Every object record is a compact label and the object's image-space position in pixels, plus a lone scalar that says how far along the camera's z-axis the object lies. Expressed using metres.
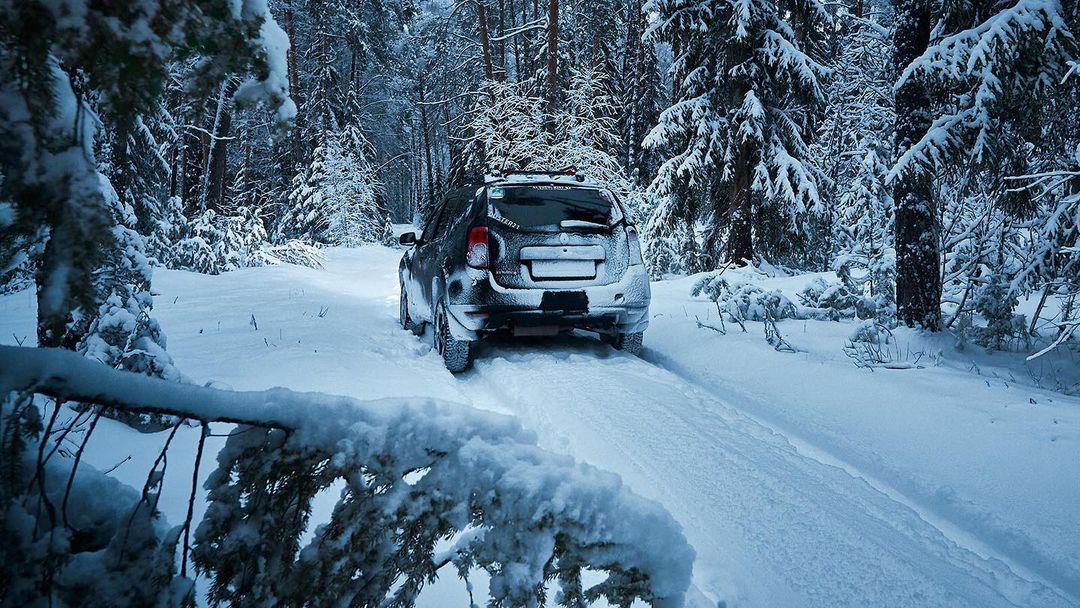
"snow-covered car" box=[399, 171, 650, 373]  5.98
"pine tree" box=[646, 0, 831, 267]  12.39
